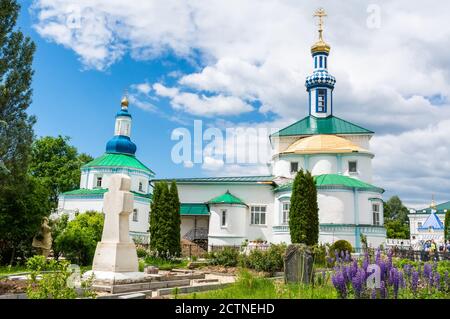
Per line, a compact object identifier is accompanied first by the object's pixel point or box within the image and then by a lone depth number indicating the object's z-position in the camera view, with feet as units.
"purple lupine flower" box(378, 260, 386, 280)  18.19
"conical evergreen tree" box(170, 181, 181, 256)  70.49
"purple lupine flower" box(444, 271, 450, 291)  20.83
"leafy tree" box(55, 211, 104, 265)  51.55
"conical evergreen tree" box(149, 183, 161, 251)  70.59
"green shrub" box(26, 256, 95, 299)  18.86
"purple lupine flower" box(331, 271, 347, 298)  18.43
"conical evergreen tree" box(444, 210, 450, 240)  143.66
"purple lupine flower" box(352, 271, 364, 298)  17.48
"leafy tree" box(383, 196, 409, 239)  261.87
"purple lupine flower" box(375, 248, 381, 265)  18.76
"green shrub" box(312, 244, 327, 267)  55.18
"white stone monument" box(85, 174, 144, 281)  31.55
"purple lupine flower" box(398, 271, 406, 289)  17.90
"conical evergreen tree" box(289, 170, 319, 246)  74.54
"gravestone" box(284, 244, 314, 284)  30.96
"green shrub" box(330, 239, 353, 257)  73.44
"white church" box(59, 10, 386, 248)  92.43
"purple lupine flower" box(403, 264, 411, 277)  20.43
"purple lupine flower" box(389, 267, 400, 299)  17.36
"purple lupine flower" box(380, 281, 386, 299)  17.25
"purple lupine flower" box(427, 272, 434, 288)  20.56
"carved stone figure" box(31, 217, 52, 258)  50.24
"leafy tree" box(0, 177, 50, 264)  47.37
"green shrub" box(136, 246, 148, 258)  70.54
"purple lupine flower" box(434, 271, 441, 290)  21.02
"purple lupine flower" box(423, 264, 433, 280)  19.90
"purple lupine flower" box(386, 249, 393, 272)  18.39
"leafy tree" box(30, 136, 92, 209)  141.90
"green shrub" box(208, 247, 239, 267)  56.08
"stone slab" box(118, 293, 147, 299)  21.71
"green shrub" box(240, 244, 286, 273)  48.73
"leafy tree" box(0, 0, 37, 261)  41.27
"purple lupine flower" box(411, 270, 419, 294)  18.07
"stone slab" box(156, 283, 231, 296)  27.83
